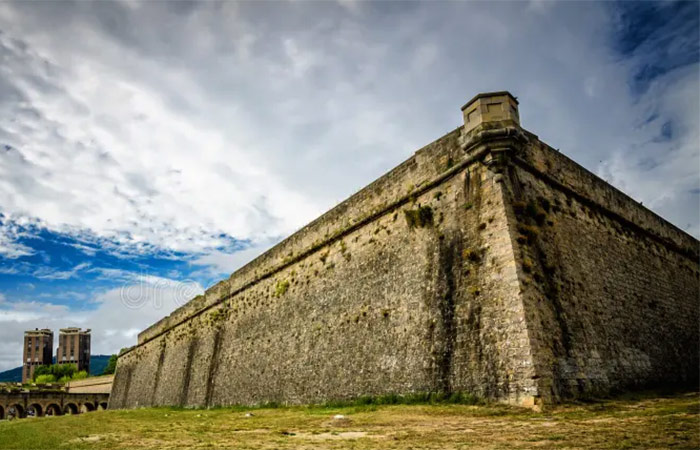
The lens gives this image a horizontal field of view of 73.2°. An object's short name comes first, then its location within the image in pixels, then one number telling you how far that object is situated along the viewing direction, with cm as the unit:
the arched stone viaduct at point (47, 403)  5119
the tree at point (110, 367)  9111
